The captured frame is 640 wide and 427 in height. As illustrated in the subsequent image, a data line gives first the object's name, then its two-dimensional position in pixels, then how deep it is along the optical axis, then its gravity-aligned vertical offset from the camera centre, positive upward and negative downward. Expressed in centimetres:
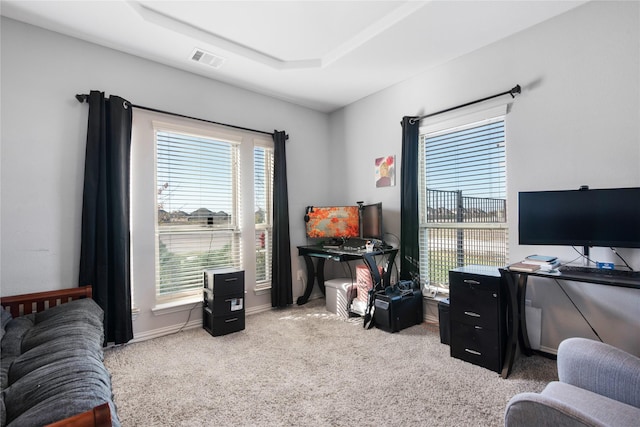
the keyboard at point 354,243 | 353 -33
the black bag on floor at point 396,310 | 295 -94
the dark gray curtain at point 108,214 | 255 +3
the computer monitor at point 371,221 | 358 -7
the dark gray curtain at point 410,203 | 330 +13
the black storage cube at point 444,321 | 266 -93
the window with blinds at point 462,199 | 282 +15
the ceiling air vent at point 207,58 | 286 +152
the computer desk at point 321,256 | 328 -47
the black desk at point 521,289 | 177 -55
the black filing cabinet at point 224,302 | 295 -84
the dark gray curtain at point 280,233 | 376 -21
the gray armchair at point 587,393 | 97 -66
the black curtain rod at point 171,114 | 258 +103
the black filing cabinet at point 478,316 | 218 -75
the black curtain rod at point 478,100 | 257 +104
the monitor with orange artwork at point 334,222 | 376 -8
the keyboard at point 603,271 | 187 -37
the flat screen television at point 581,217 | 198 -3
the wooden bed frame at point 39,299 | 221 -61
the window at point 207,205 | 309 +13
